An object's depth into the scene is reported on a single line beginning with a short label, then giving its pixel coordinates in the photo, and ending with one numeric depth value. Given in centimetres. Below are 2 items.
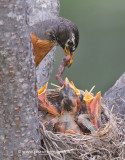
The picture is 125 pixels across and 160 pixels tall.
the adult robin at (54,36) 652
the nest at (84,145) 440
